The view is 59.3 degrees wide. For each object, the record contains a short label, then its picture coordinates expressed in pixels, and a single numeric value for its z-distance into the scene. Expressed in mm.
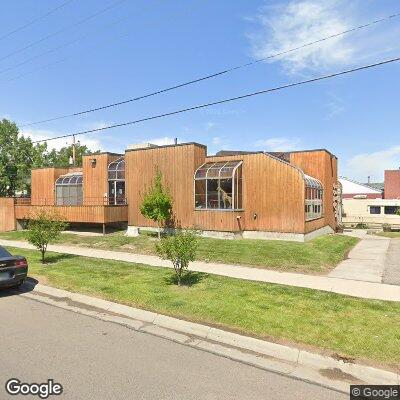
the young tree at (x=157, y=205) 20750
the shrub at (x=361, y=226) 37309
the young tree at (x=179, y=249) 10500
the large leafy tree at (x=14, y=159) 43906
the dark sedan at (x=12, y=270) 10188
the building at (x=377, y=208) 39688
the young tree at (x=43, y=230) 14289
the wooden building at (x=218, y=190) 20156
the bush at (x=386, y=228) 33125
